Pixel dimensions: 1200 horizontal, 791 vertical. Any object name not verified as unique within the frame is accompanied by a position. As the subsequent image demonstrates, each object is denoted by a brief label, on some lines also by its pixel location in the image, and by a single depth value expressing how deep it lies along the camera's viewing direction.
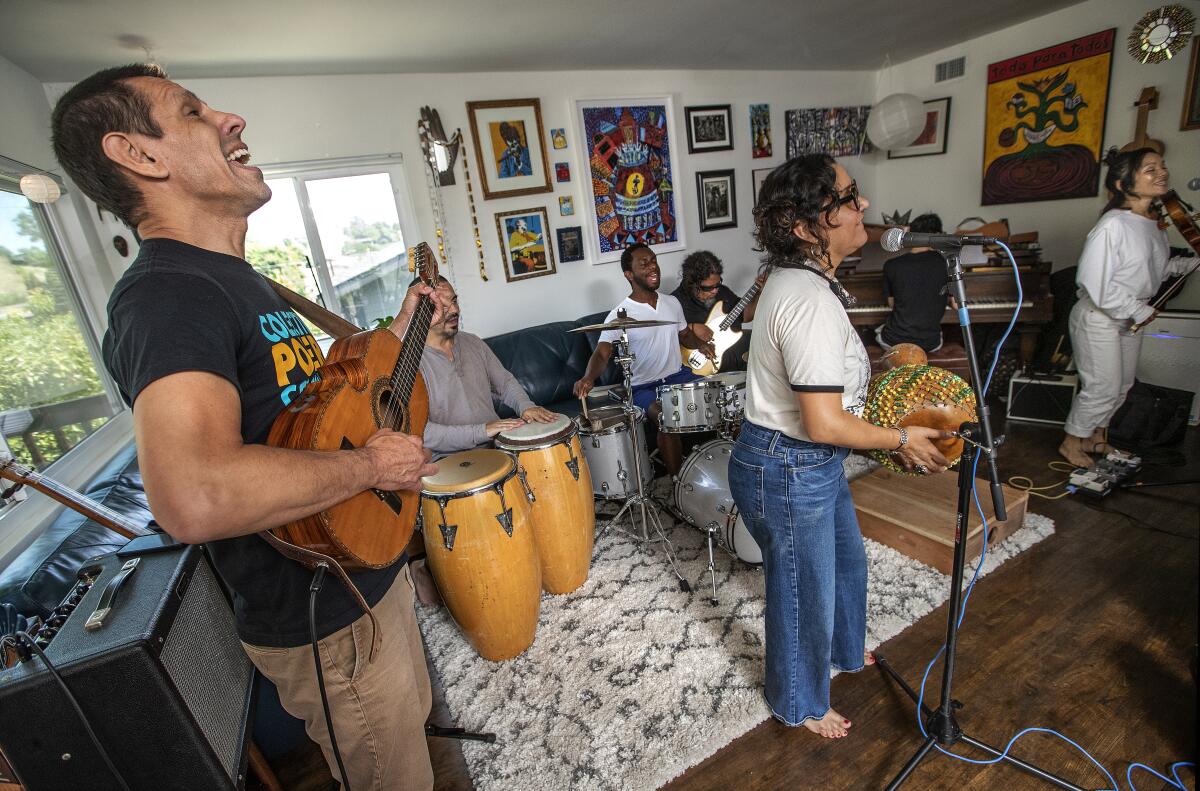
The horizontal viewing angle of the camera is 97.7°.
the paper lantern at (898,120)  4.43
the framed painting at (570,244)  4.06
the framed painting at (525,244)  3.86
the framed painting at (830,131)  4.91
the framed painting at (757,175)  4.79
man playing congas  2.26
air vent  4.49
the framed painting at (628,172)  4.04
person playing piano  3.37
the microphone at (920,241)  1.08
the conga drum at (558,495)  2.15
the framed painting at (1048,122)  3.81
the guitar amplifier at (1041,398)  3.31
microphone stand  1.07
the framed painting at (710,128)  4.43
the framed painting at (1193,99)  3.29
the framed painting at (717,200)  4.59
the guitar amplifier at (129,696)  0.92
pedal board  2.60
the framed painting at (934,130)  4.71
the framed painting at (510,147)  3.67
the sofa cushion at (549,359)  3.68
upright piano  3.50
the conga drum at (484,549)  1.79
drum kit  2.23
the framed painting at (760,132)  4.70
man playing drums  3.11
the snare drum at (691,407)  2.46
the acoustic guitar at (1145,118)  3.50
